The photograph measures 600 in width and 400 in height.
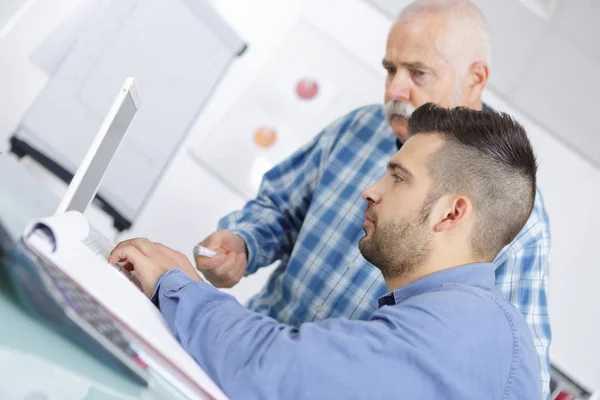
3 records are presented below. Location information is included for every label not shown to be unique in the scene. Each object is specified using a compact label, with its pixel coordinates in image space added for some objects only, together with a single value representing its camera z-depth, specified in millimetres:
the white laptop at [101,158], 821
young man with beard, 689
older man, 1181
